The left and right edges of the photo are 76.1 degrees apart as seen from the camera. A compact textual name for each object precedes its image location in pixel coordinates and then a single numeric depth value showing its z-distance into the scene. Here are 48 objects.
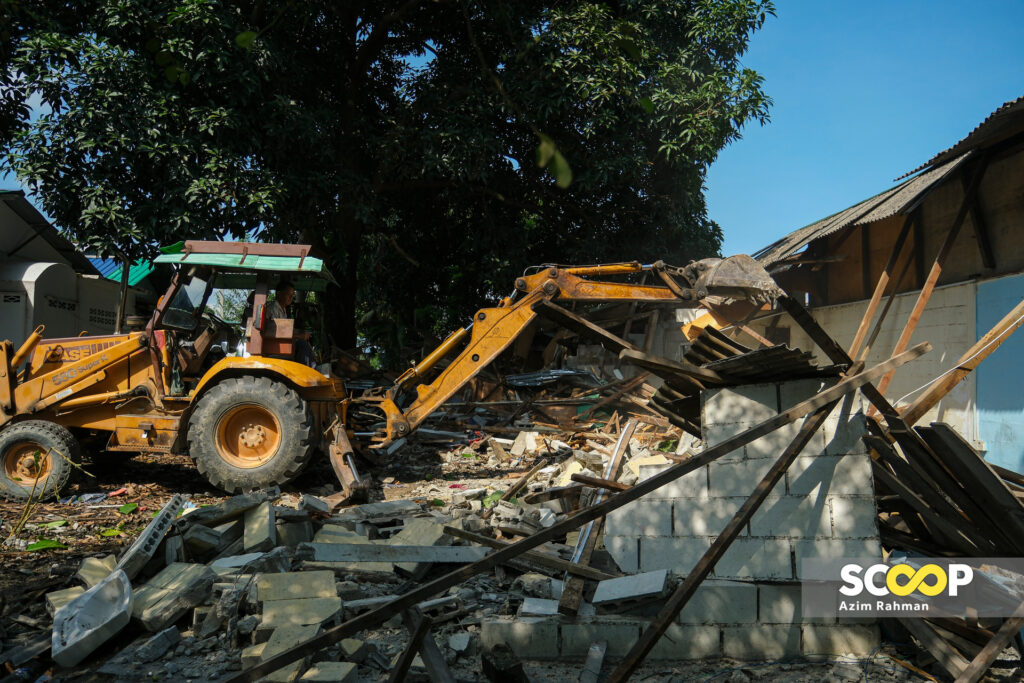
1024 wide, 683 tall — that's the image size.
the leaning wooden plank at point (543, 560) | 4.27
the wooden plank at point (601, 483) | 5.01
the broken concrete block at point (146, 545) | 4.39
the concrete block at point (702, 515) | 3.99
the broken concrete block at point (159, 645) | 3.66
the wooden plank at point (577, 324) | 5.19
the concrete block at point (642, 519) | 4.15
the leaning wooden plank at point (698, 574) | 2.94
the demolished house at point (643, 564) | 3.49
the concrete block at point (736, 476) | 3.96
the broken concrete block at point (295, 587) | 4.04
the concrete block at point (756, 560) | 3.82
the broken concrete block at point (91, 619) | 3.59
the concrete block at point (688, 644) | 3.76
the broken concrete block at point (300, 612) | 3.76
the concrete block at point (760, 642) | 3.74
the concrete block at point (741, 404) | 3.97
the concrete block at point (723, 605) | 3.79
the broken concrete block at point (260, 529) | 4.88
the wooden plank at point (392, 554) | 4.48
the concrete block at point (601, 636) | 3.74
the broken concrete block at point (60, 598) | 4.07
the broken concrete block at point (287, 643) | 3.30
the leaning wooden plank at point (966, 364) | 4.41
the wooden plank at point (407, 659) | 2.97
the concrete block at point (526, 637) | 3.75
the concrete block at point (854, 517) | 3.74
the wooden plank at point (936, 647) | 3.33
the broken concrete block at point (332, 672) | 3.19
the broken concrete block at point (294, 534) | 5.14
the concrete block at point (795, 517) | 3.79
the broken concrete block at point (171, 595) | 3.93
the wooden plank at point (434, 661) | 3.15
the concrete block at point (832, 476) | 3.76
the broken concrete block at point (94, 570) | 4.39
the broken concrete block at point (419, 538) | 4.73
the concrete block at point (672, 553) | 4.05
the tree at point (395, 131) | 9.38
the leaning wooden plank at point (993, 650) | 3.19
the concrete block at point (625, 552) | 4.23
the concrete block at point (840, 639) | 3.70
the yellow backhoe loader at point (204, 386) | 6.83
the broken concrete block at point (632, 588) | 3.78
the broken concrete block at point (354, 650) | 3.58
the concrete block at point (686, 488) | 4.07
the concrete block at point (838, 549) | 3.73
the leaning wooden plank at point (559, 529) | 2.68
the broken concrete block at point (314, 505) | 5.92
